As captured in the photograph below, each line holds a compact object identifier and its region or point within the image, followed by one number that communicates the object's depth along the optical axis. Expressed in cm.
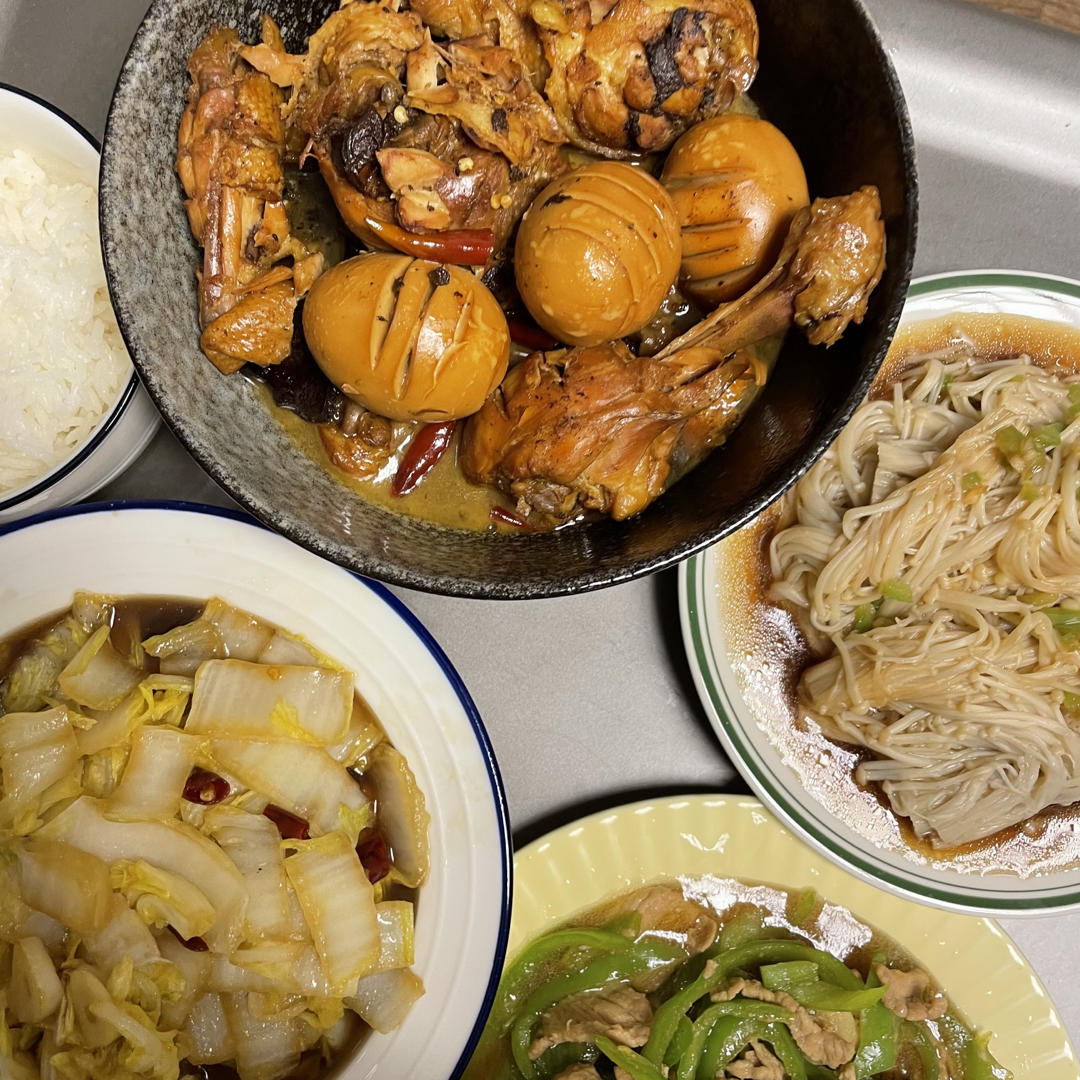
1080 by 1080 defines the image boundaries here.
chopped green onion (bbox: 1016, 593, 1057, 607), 44
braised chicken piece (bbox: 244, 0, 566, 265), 32
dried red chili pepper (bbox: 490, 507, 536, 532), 36
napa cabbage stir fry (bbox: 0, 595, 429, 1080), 38
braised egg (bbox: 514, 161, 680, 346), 32
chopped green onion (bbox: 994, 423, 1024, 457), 43
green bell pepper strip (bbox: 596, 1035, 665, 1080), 43
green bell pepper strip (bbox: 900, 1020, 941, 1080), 45
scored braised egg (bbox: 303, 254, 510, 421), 32
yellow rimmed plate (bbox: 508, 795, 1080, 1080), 44
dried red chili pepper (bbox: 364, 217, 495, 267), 33
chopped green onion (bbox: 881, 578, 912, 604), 44
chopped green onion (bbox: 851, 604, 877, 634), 44
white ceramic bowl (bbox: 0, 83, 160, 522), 38
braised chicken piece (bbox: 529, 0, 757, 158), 33
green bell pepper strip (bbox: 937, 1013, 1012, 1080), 46
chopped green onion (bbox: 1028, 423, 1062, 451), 43
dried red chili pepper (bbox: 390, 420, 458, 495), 35
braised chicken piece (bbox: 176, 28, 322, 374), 32
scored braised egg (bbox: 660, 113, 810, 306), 33
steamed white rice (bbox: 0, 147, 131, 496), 41
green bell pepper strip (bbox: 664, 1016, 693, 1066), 44
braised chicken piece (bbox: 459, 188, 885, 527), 33
